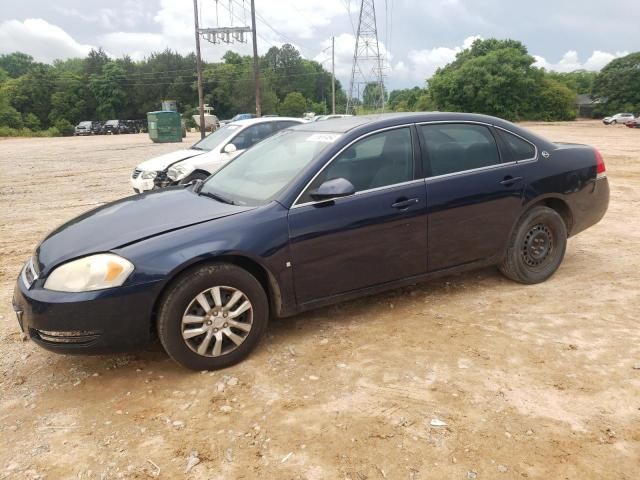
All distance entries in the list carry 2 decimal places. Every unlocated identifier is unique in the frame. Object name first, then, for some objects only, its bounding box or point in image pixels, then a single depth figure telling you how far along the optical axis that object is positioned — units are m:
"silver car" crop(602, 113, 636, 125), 52.31
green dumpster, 30.76
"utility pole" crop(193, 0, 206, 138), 26.45
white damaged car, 8.48
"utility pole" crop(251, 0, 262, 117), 26.41
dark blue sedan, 3.01
